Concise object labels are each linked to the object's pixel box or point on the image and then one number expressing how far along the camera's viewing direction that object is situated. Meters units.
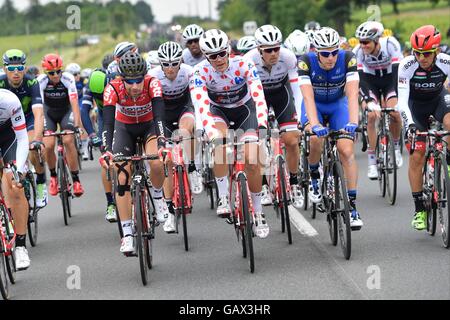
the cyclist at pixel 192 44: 13.68
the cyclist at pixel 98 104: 11.82
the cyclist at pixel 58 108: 13.24
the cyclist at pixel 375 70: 13.59
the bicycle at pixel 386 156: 12.36
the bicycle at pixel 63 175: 12.68
